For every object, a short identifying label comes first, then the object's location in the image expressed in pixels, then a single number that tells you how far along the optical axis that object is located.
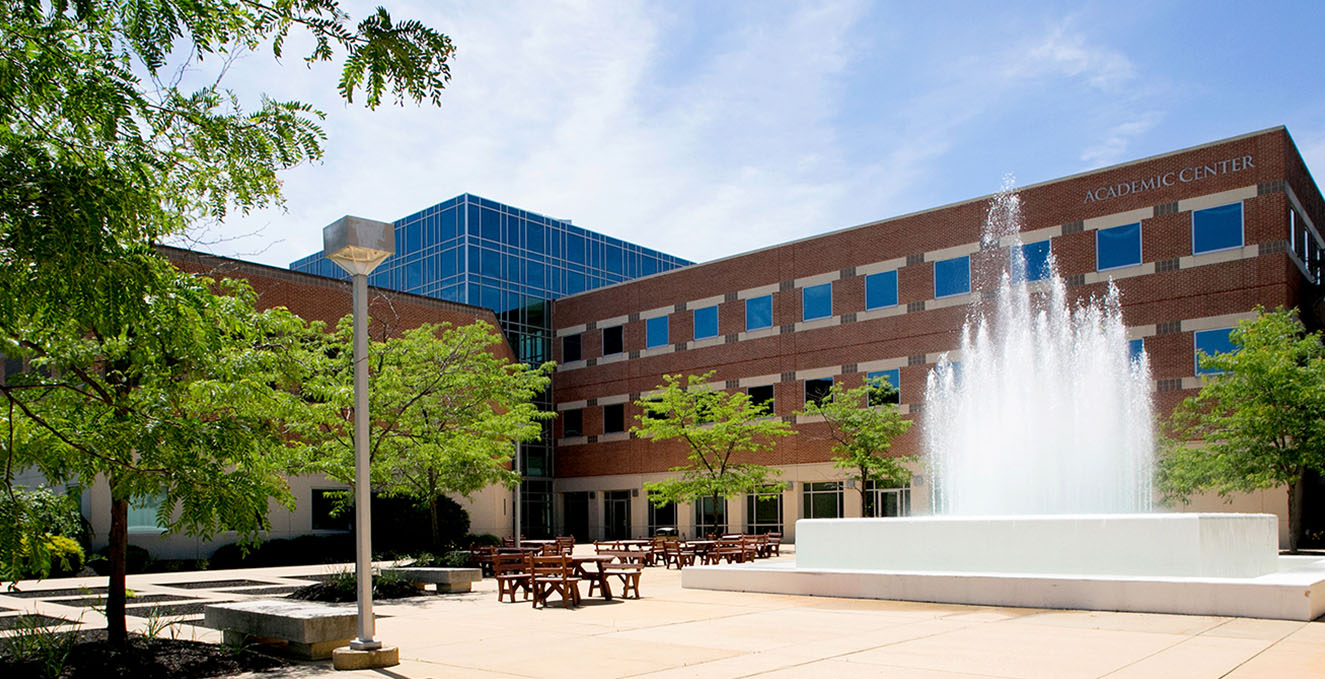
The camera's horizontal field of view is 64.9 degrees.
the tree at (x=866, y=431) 36.56
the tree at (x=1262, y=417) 26.31
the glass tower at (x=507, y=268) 52.62
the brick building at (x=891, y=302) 32.81
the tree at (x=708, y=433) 34.97
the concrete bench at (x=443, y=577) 20.00
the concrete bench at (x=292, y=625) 10.55
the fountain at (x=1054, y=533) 13.91
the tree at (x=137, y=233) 6.49
